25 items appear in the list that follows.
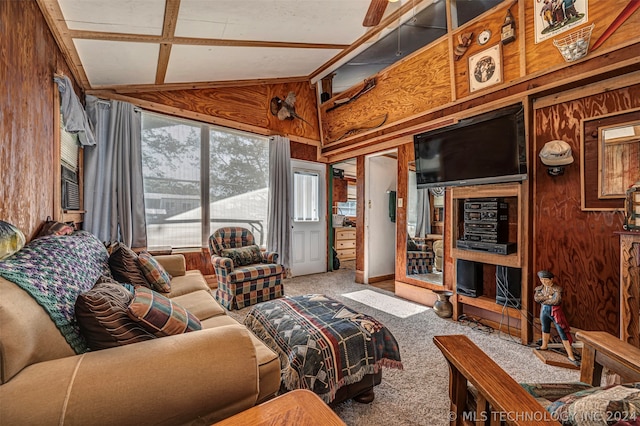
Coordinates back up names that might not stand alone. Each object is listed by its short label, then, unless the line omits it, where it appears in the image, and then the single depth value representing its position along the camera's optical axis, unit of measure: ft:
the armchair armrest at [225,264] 9.87
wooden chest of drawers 18.40
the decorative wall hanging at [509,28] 7.79
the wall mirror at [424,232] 10.80
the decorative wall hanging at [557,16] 6.70
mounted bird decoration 14.71
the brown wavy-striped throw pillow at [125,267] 6.13
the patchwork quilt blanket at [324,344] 4.55
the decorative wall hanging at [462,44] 8.79
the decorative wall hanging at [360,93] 12.53
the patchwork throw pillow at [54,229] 5.95
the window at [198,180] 11.53
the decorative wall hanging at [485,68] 8.34
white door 15.55
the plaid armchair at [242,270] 9.87
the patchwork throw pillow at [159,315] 3.35
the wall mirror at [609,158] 6.45
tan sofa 2.45
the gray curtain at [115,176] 9.61
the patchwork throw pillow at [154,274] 6.67
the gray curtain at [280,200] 14.15
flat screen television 7.57
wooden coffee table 2.33
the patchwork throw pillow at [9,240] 3.83
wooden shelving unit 7.77
